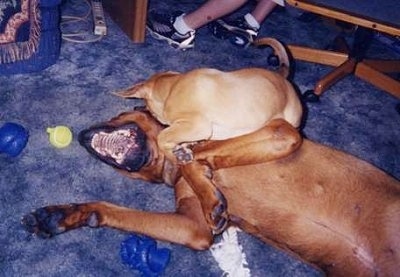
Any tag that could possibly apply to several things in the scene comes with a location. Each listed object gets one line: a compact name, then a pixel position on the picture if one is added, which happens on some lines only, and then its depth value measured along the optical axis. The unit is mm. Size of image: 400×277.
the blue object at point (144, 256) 1928
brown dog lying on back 1890
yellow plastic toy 2396
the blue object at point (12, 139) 2227
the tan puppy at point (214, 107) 1884
